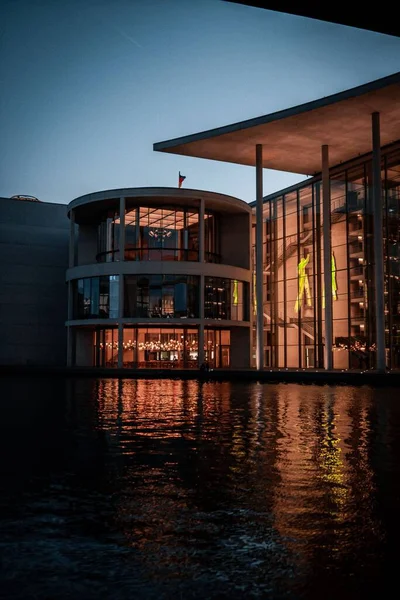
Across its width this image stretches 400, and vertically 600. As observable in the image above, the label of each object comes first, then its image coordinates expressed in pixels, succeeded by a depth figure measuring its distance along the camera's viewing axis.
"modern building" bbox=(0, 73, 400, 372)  41.50
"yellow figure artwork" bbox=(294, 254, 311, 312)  49.56
